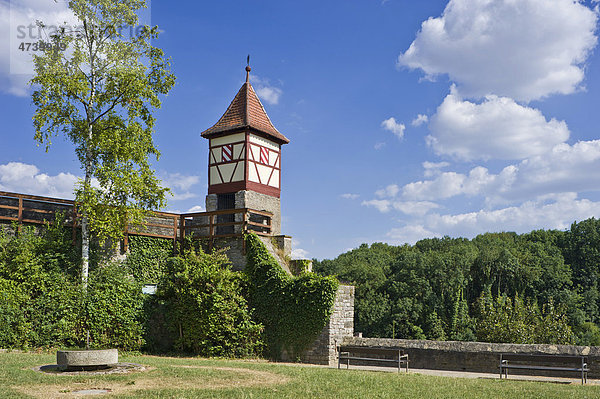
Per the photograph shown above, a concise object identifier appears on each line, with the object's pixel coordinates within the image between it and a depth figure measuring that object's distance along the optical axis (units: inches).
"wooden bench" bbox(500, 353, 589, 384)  417.6
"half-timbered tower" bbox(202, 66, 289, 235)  803.4
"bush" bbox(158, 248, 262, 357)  586.2
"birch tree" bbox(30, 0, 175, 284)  604.1
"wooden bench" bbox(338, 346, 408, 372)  482.9
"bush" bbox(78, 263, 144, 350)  566.6
